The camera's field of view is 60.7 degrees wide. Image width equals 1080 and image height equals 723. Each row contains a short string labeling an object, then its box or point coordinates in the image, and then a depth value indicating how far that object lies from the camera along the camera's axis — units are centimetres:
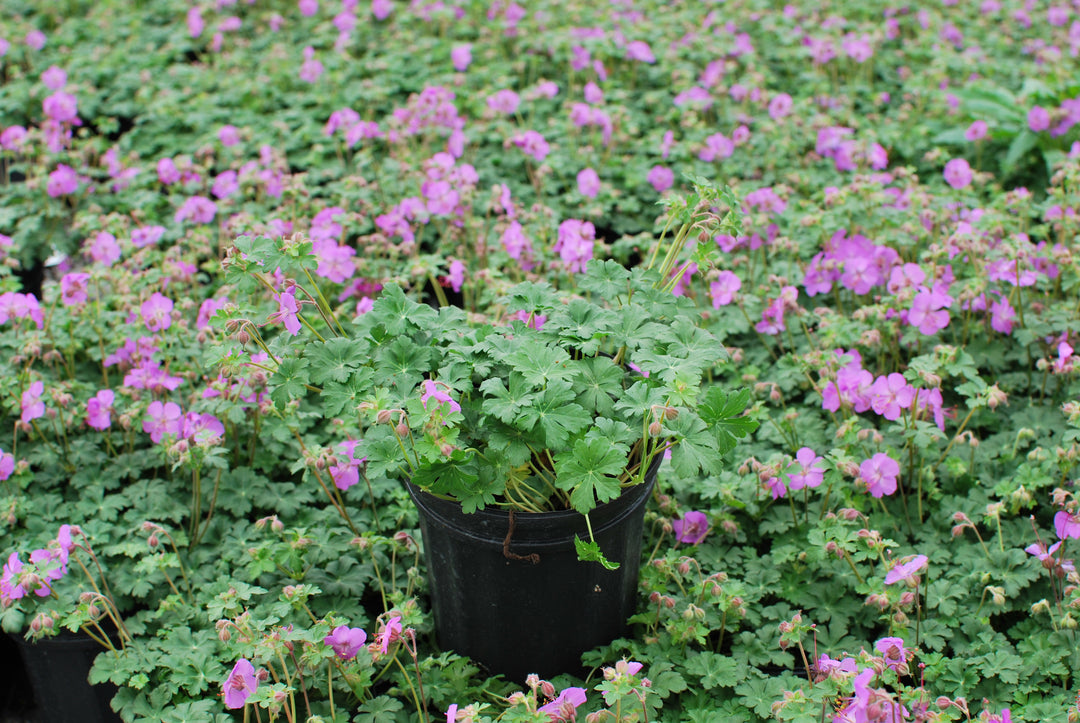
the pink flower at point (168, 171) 383
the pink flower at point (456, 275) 301
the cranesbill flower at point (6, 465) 253
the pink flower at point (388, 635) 191
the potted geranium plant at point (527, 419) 176
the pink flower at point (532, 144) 378
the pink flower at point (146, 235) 335
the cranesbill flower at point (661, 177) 399
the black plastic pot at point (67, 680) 225
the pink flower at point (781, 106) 437
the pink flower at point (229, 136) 423
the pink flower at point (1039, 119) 396
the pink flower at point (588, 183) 380
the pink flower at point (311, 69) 480
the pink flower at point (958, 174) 371
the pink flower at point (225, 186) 382
